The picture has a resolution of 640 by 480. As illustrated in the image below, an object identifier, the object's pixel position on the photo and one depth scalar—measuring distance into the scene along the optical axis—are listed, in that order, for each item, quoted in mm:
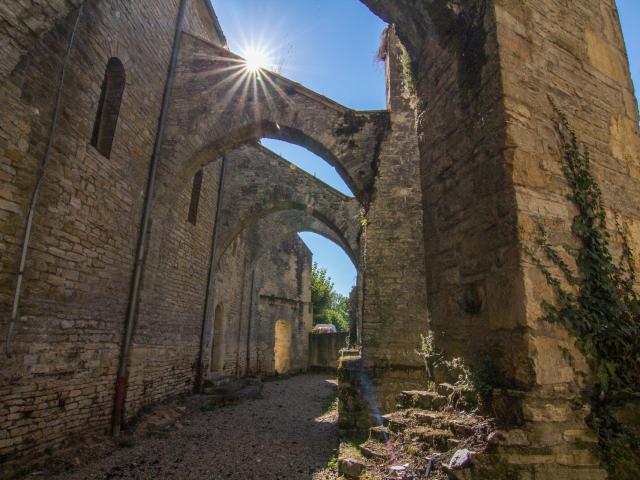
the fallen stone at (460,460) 2153
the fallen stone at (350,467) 3752
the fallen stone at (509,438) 2119
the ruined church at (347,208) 2410
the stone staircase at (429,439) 2273
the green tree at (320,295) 26344
